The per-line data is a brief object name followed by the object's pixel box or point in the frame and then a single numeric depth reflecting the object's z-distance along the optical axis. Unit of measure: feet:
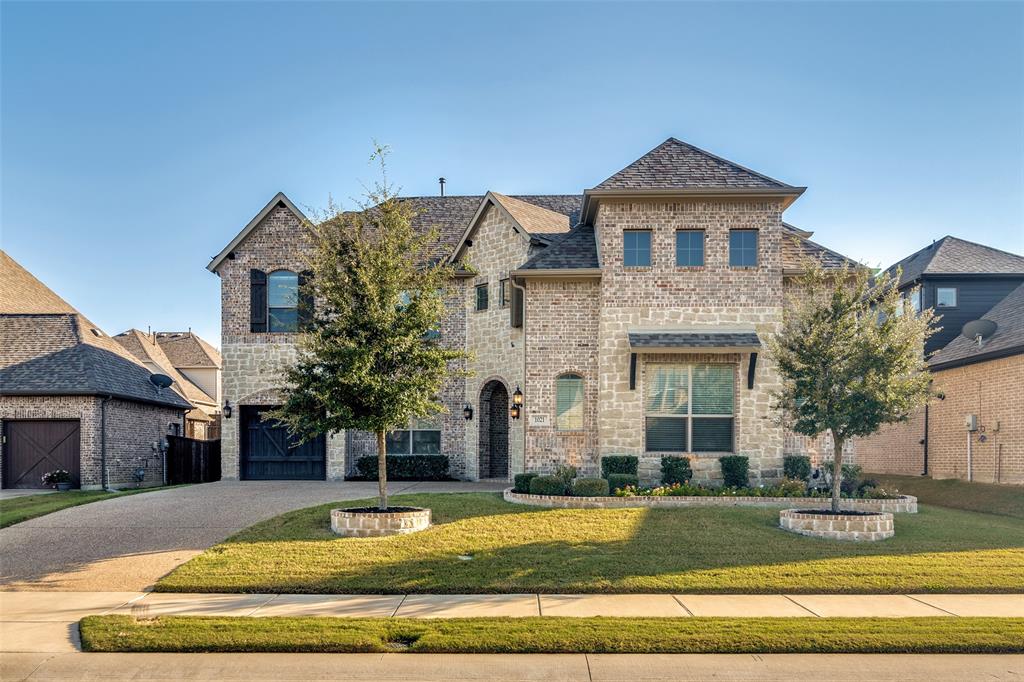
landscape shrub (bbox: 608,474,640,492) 49.57
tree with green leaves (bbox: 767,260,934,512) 40.68
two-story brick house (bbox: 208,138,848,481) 54.80
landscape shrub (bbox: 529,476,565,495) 48.44
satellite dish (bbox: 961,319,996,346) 66.84
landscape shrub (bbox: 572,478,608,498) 47.52
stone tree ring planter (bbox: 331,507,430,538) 38.78
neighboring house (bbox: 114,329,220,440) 102.37
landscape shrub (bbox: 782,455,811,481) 54.24
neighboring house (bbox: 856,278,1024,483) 59.16
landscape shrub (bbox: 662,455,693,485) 53.26
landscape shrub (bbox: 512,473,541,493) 51.40
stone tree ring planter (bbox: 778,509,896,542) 39.29
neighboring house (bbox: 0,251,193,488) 64.49
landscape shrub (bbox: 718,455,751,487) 53.06
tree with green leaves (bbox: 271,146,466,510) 40.24
